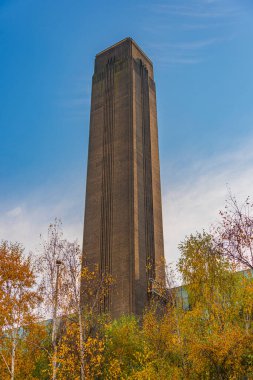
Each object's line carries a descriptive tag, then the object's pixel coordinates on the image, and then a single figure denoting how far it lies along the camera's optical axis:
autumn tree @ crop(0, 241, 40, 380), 27.64
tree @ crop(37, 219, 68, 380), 24.00
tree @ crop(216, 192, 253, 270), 20.37
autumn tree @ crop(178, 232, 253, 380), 21.56
